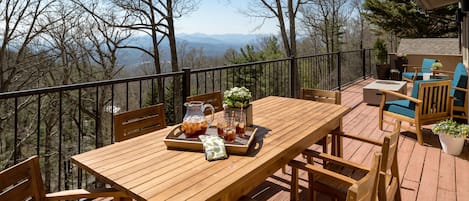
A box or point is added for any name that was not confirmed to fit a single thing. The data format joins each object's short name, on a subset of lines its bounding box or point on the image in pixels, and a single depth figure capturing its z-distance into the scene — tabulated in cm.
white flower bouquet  200
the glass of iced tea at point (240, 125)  185
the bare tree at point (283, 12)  1309
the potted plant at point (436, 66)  705
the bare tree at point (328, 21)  1870
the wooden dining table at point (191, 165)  127
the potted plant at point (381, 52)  1054
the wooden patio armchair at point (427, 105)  378
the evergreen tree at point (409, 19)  1562
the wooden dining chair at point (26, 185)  124
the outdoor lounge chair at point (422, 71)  769
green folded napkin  156
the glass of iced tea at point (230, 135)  172
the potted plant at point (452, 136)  335
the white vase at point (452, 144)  336
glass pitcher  180
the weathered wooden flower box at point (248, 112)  198
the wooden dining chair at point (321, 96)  304
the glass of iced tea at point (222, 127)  178
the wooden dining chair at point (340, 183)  118
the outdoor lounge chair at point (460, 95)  409
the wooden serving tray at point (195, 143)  162
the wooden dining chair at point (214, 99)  286
